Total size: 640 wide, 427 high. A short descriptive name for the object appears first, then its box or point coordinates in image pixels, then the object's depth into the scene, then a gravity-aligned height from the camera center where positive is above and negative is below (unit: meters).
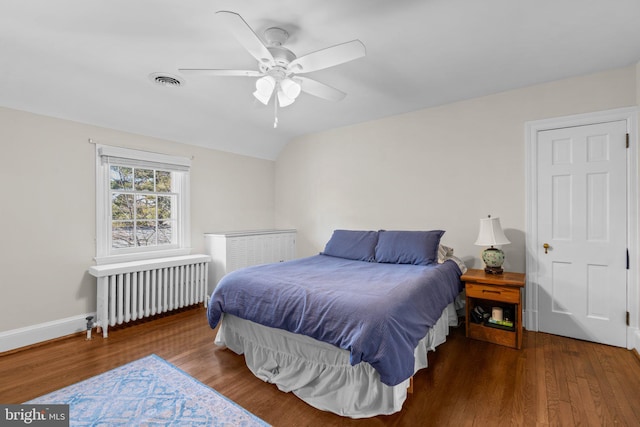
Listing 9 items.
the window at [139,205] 3.18 +0.09
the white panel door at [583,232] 2.61 -0.17
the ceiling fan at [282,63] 1.67 +0.94
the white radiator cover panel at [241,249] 3.87 -0.51
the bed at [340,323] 1.72 -0.73
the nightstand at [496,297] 2.58 -0.76
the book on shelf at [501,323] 2.68 -1.00
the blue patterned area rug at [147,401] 1.71 -1.18
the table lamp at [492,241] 2.80 -0.26
